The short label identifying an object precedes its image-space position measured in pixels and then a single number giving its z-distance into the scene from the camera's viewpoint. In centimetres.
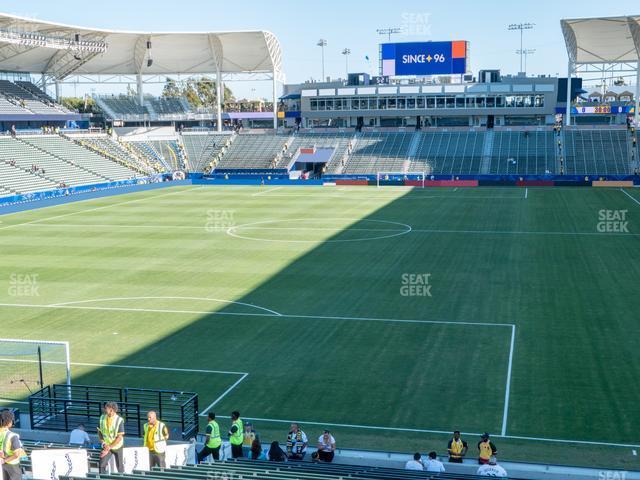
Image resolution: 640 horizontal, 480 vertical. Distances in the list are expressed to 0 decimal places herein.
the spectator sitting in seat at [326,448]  1566
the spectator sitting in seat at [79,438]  1559
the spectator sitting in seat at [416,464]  1461
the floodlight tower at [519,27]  13575
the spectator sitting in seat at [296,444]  1597
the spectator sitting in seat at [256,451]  1599
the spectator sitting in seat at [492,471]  1413
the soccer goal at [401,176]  8988
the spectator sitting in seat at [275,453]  1557
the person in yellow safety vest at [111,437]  1337
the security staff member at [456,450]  1568
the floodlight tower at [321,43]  13846
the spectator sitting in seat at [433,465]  1460
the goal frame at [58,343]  2044
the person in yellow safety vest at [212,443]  1570
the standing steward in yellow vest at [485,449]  1535
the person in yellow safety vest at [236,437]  1620
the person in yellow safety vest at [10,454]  1197
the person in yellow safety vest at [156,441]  1399
